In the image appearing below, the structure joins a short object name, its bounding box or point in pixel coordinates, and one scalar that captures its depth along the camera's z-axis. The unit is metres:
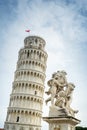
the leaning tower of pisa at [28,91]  71.75
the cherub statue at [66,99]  9.59
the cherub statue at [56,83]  9.98
